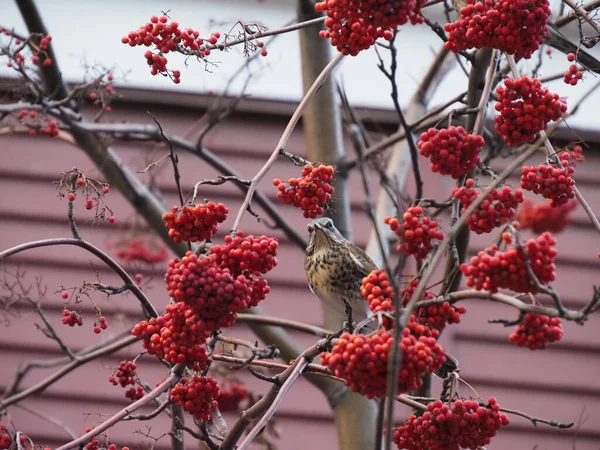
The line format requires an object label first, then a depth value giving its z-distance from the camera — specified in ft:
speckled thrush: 24.62
